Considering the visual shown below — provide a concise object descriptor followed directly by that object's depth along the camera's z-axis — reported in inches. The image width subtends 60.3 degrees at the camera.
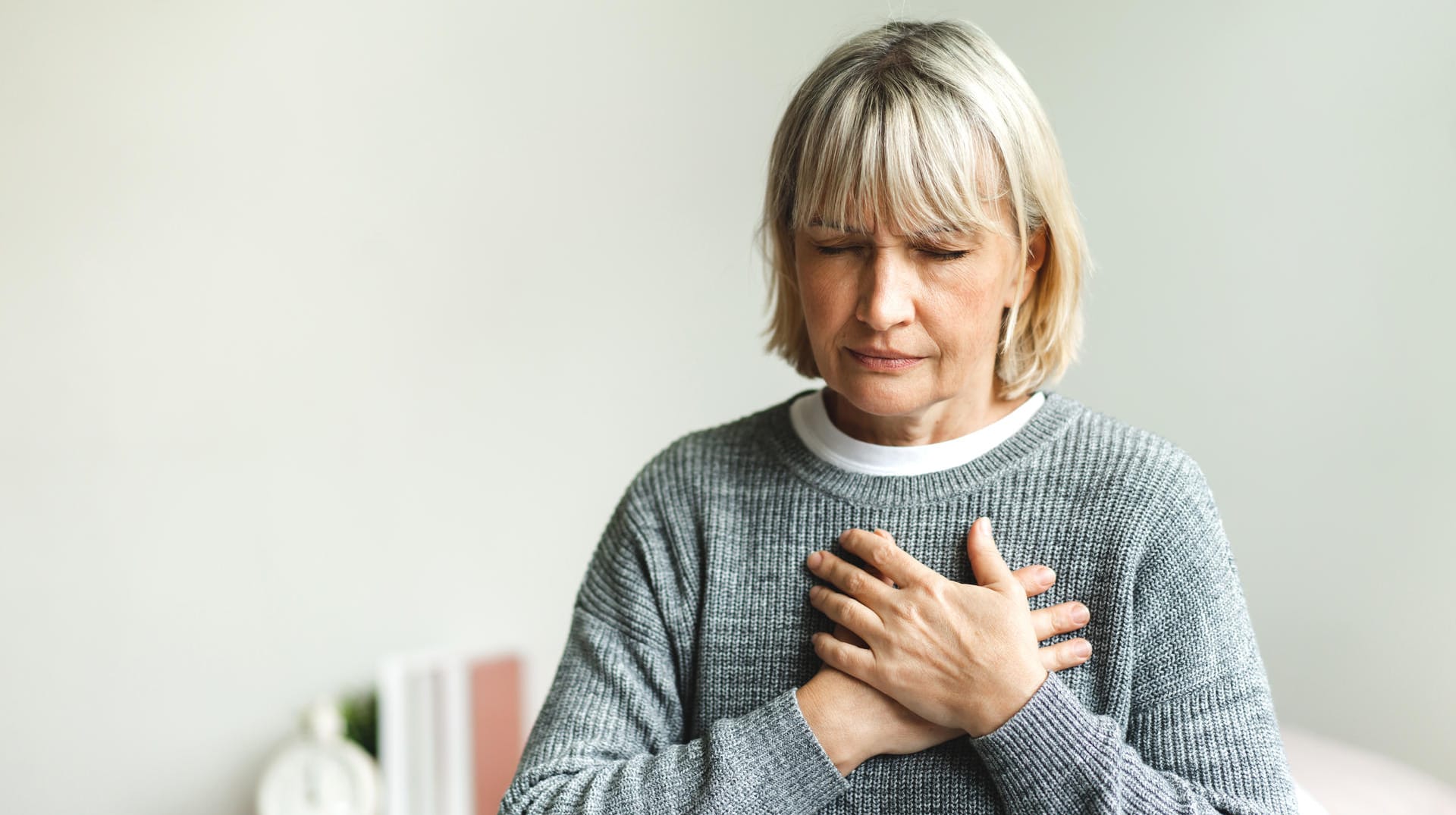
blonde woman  41.9
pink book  101.7
